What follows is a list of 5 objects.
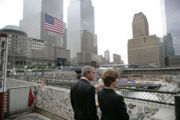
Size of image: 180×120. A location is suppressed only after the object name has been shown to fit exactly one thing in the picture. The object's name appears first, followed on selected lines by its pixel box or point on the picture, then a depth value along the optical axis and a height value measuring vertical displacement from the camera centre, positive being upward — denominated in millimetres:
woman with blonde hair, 1528 -489
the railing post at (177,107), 1729 -657
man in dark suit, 1820 -532
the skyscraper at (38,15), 74562 +33499
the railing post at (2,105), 4360 -1520
